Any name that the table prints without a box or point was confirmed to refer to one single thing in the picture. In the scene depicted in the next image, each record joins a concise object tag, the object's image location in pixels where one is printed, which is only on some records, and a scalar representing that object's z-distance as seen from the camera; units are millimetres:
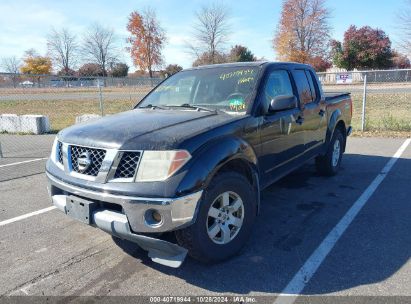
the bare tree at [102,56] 59062
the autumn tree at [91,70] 59062
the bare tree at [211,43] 41250
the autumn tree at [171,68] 53106
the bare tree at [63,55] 64375
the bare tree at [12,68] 68500
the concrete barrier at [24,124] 11992
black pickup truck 2785
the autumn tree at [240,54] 50981
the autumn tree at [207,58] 41125
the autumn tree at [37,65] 62938
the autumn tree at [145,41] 47938
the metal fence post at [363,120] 10518
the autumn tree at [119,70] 59969
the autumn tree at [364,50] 43719
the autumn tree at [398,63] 44128
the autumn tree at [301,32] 41094
